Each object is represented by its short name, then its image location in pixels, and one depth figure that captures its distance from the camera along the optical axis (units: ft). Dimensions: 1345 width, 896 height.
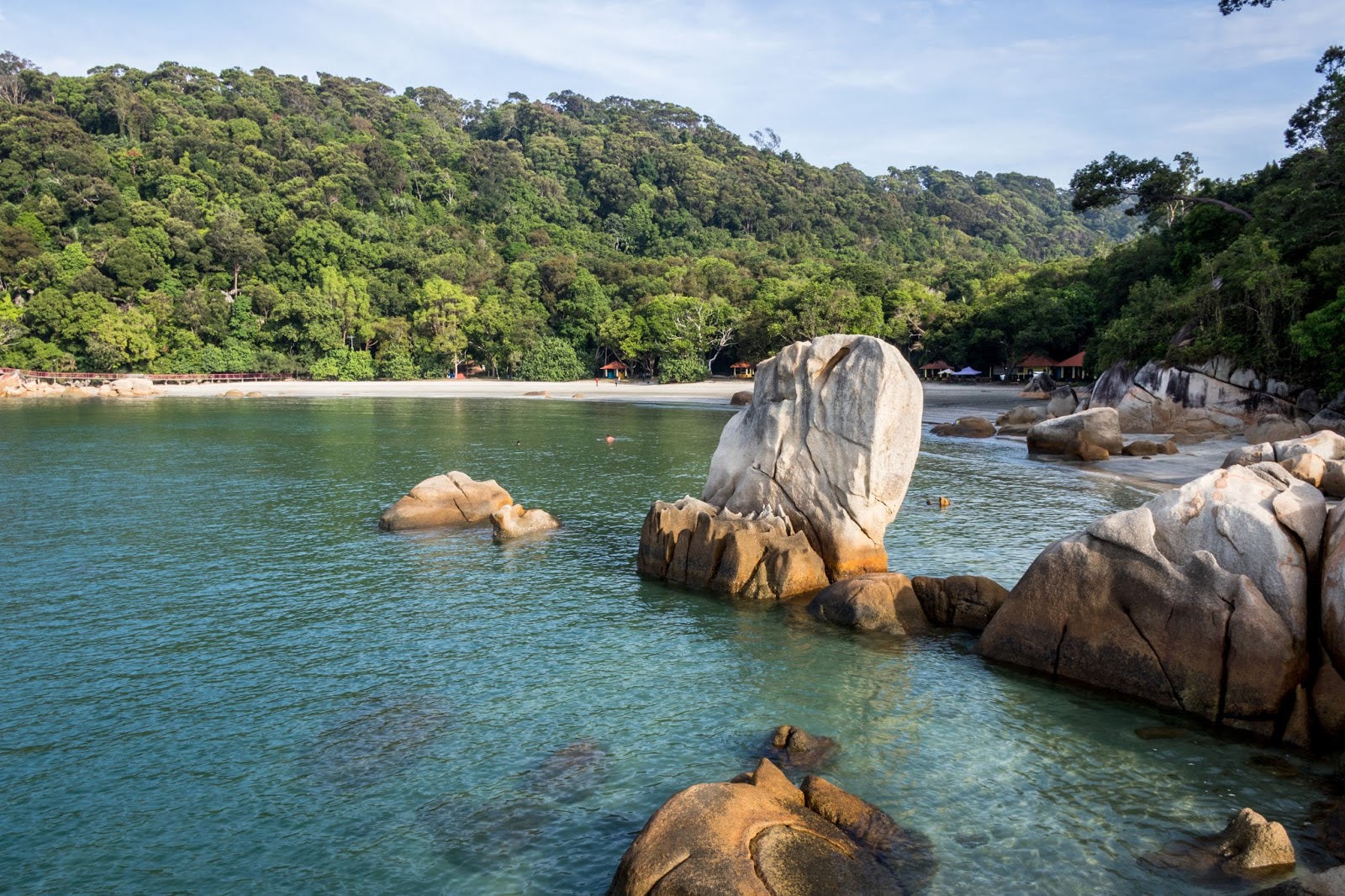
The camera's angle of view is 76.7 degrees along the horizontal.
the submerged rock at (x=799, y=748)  33.73
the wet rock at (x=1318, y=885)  20.33
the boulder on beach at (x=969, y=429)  149.07
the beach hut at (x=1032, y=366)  242.78
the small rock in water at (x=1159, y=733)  35.09
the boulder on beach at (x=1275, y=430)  103.09
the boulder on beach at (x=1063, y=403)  158.10
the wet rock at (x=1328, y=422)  99.04
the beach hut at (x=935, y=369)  276.70
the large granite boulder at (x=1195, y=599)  34.99
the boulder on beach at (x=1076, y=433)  116.26
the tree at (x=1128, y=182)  156.04
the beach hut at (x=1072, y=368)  231.71
